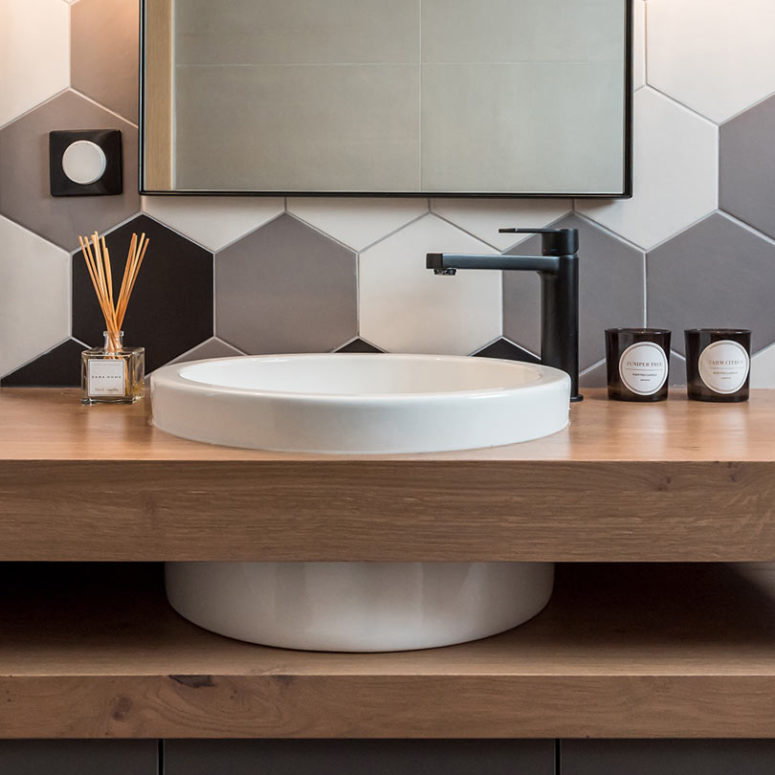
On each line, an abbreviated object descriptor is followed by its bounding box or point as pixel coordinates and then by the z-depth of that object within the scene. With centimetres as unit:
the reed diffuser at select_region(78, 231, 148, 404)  111
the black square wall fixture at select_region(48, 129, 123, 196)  127
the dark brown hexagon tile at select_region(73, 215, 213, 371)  130
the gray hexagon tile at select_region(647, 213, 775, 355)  130
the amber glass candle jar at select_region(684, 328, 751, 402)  113
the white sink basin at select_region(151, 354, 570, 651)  77
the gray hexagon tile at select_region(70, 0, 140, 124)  127
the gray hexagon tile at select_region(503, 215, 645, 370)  130
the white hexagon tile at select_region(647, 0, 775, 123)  127
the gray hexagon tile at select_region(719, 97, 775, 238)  128
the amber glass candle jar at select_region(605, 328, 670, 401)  113
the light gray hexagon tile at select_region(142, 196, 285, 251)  129
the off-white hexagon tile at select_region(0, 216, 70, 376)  130
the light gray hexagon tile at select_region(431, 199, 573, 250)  129
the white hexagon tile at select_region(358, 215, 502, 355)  130
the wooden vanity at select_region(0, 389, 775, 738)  76
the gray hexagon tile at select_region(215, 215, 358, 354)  130
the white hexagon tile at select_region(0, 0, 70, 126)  127
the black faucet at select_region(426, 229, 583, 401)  115
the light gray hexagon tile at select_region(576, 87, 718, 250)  128
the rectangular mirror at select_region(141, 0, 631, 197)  125
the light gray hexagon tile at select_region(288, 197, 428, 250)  129
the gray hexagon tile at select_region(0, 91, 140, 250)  128
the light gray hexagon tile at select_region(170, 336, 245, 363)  131
